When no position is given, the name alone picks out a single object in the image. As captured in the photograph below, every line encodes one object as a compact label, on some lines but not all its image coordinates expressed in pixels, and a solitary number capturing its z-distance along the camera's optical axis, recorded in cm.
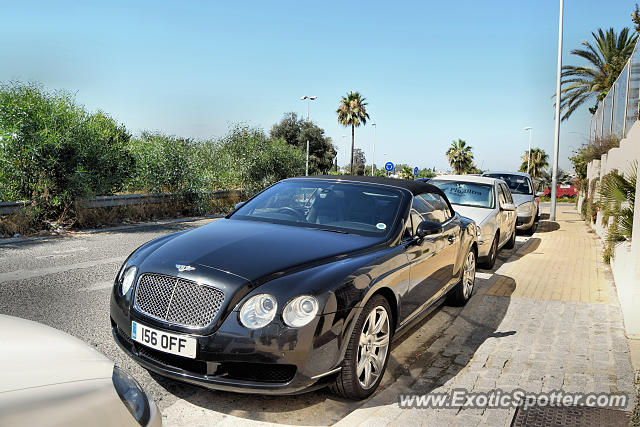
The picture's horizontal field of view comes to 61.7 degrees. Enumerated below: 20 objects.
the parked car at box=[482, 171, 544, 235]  1448
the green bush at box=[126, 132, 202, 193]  1428
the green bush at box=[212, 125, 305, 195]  1942
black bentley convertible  317
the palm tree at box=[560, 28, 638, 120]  2803
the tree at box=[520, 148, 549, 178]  8481
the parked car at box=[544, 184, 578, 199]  5097
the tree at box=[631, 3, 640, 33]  1153
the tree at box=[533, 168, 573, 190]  6789
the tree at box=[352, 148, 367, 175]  7928
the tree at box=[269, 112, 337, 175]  5328
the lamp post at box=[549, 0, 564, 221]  2170
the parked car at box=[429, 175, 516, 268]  901
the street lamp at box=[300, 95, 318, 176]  4319
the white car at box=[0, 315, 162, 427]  167
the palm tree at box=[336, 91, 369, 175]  5397
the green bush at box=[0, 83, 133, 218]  1071
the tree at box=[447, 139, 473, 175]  8056
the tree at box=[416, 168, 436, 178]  11262
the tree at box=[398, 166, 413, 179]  7638
